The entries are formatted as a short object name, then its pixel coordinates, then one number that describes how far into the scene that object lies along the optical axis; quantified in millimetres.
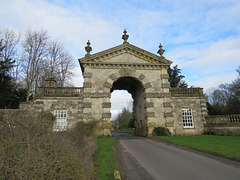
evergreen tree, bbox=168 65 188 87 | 32969
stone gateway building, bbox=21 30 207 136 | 16750
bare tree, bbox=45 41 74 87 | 28458
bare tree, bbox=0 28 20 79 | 24264
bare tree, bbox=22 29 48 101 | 23884
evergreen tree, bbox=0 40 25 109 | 21031
